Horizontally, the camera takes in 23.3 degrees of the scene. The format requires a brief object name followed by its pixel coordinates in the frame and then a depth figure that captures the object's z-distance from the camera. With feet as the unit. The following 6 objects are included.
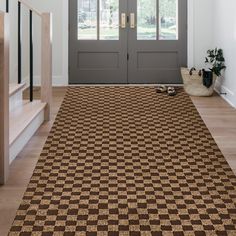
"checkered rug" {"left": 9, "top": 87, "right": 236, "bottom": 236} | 10.57
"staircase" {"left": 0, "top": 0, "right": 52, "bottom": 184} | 12.51
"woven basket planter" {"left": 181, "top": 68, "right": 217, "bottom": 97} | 25.26
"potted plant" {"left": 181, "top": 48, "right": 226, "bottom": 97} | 25.20
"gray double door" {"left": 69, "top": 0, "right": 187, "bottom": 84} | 27.84
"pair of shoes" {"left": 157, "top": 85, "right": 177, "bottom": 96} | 25.19
